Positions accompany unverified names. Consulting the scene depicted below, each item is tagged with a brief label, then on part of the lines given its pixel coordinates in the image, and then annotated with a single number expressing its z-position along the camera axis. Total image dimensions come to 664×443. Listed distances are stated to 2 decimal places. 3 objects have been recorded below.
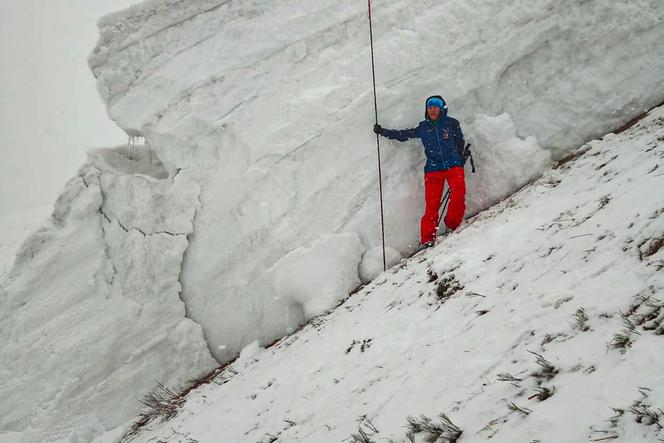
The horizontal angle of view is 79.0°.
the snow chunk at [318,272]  6.17
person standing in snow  6.10
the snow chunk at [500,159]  6.39
